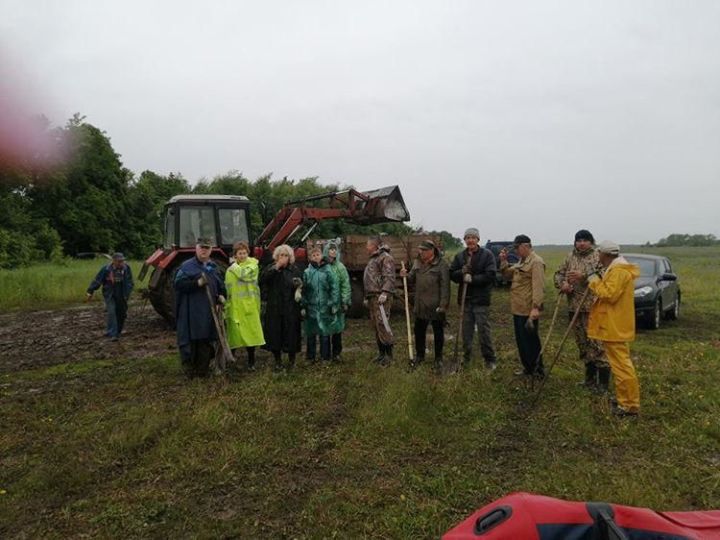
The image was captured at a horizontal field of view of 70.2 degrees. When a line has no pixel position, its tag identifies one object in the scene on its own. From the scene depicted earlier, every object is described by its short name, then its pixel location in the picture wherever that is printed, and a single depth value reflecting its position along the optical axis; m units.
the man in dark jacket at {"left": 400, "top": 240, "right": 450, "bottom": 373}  6.43
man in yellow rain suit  4.83
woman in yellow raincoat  6.45
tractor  9.67
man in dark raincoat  5.93
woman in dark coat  6.51
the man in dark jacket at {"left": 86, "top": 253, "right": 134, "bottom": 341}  9.05
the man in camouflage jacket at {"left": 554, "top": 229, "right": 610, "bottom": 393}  5.60
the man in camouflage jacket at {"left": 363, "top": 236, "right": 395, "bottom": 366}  6.86
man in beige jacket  5.86
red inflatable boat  1.70
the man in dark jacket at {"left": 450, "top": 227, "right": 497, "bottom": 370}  6.33
